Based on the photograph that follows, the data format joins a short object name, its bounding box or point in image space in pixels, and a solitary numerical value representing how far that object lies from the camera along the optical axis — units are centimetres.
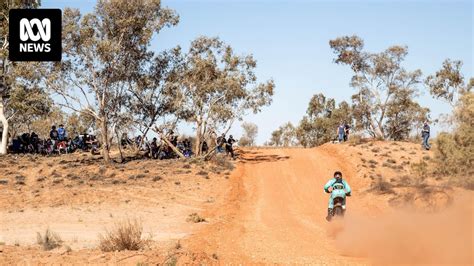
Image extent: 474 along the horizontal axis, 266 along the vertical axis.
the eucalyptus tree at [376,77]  4912
